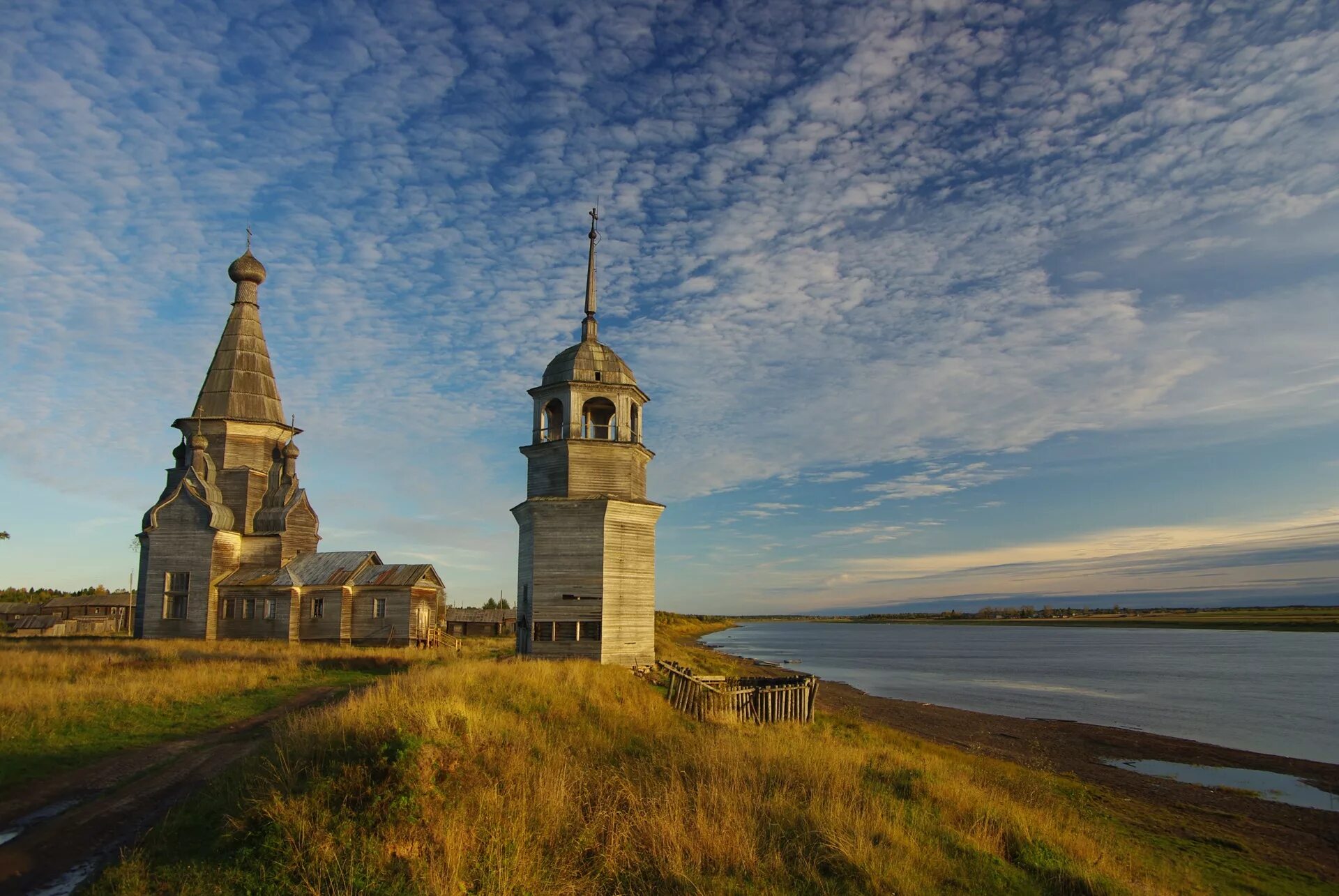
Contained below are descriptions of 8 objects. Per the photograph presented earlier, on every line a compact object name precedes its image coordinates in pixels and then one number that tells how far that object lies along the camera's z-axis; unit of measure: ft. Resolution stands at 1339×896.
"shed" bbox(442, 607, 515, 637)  178.91
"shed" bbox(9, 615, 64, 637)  158.52
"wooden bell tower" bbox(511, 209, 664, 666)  72.49
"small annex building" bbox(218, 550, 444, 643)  120.57
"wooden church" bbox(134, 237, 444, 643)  121.08
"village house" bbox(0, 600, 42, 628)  176.55
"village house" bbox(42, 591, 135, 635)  177.88
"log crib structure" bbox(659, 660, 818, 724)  60.64
